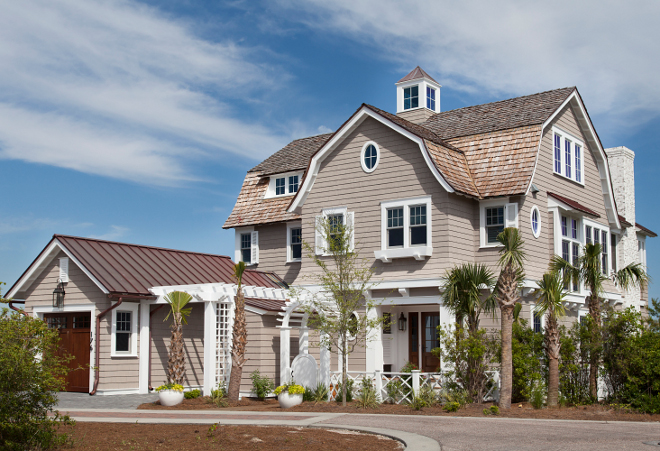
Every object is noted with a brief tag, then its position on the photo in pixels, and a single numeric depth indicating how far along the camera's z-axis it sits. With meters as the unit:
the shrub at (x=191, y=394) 20.36
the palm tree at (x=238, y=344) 20.02
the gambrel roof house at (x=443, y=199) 21.78
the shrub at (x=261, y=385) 21.48
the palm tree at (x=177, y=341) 20.11
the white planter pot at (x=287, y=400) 18.86
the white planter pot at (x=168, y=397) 19.05
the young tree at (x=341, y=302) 19.17
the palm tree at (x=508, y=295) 17.59
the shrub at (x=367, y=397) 18.53
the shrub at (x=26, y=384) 11.20
